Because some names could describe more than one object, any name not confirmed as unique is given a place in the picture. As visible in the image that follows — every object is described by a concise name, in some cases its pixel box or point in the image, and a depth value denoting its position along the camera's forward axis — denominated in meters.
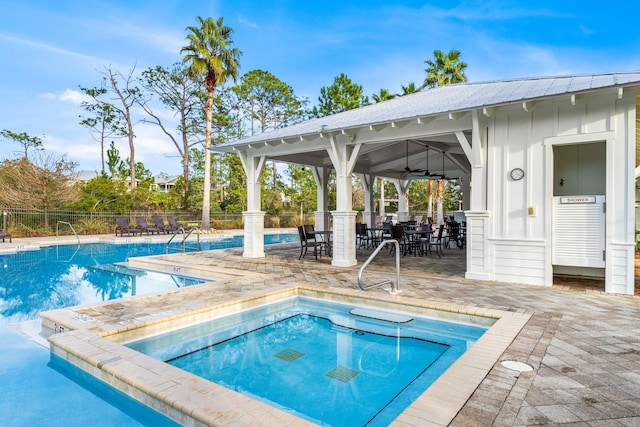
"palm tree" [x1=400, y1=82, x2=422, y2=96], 20.61
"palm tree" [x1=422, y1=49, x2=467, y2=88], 20.50
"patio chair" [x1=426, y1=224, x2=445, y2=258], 9.93
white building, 5.34
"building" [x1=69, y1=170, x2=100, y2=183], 45.11
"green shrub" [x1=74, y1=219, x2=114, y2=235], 17.23
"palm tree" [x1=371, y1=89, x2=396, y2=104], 21.61
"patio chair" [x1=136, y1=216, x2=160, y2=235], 16.36
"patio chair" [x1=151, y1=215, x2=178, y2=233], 17.12
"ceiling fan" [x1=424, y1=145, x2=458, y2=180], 14.17
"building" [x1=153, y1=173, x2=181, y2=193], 43.19
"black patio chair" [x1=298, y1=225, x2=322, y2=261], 9.30
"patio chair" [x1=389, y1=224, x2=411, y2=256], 9.21
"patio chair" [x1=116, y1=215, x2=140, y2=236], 15.94
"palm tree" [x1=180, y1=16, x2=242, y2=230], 17.11
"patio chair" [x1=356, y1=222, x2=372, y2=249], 11.48
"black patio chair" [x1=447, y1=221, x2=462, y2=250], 11.70
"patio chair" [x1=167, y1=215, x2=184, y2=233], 17.47
